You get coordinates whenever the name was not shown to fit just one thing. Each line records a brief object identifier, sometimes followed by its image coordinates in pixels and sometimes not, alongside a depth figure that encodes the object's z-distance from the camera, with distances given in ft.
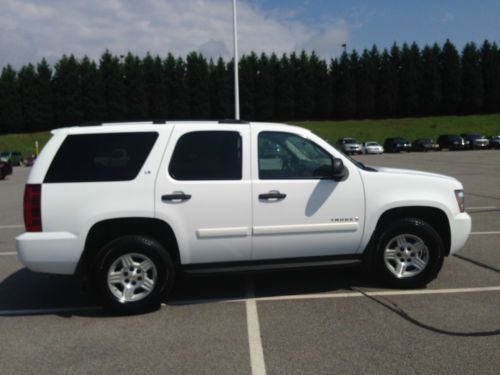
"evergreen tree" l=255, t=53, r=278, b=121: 252.01
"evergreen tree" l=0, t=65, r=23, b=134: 231.71
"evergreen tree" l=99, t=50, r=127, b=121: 243.81
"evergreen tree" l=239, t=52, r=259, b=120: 252.83
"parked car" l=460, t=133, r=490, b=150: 165.14
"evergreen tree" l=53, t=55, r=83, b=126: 240.12
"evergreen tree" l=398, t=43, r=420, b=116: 253.24
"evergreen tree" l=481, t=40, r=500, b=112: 257.34
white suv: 16.21
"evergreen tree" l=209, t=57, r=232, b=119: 250.37
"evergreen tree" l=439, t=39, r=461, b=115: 256.32
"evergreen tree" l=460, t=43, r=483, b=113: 255.50
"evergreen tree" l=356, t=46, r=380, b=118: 253.44
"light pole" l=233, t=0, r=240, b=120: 91.09
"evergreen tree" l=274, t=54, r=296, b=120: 251.60
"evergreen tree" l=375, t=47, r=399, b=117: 253.44
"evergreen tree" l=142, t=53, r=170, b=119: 247.91
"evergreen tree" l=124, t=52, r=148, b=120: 245.65
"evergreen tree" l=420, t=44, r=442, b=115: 254.47
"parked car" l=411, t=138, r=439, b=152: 164.45
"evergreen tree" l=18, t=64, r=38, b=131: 235.40
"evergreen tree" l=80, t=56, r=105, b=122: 242.17
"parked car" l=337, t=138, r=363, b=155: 160.04
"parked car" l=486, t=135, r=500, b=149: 168.96
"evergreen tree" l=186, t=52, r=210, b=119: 249.57
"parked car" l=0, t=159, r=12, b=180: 85.30
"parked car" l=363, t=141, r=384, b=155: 158.92
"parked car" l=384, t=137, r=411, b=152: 163.22
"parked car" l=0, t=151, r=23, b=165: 144.42
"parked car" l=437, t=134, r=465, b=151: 164.35
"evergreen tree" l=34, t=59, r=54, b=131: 237.25
